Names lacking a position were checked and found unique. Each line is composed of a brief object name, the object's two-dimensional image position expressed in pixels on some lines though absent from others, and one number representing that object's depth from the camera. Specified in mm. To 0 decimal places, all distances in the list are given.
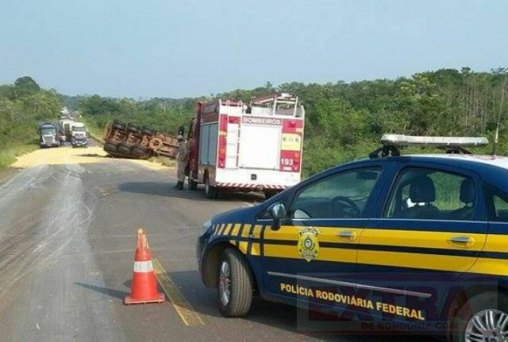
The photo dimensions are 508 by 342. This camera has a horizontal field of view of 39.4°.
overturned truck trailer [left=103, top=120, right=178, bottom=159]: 49969
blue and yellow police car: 4820
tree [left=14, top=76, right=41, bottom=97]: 163125
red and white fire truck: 19703
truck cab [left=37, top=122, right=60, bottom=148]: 72562
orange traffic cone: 7363
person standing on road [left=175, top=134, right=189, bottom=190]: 24766
